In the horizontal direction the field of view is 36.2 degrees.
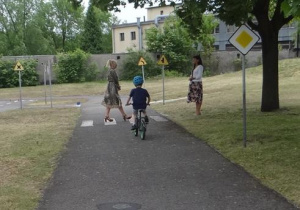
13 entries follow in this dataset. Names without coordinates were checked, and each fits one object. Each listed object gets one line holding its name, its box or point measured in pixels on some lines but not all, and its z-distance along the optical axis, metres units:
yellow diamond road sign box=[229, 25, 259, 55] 8.95
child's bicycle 10.41
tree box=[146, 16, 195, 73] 44.84
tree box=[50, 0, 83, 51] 86.69
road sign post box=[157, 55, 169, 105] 19.72
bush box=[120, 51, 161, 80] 43.25
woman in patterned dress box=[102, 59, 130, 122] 14.06
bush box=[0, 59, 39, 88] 40.75
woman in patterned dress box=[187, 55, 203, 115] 14.14
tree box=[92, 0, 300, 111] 14.35
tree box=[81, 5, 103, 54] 78.25
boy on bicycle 10.77
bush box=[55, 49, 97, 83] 42.08
